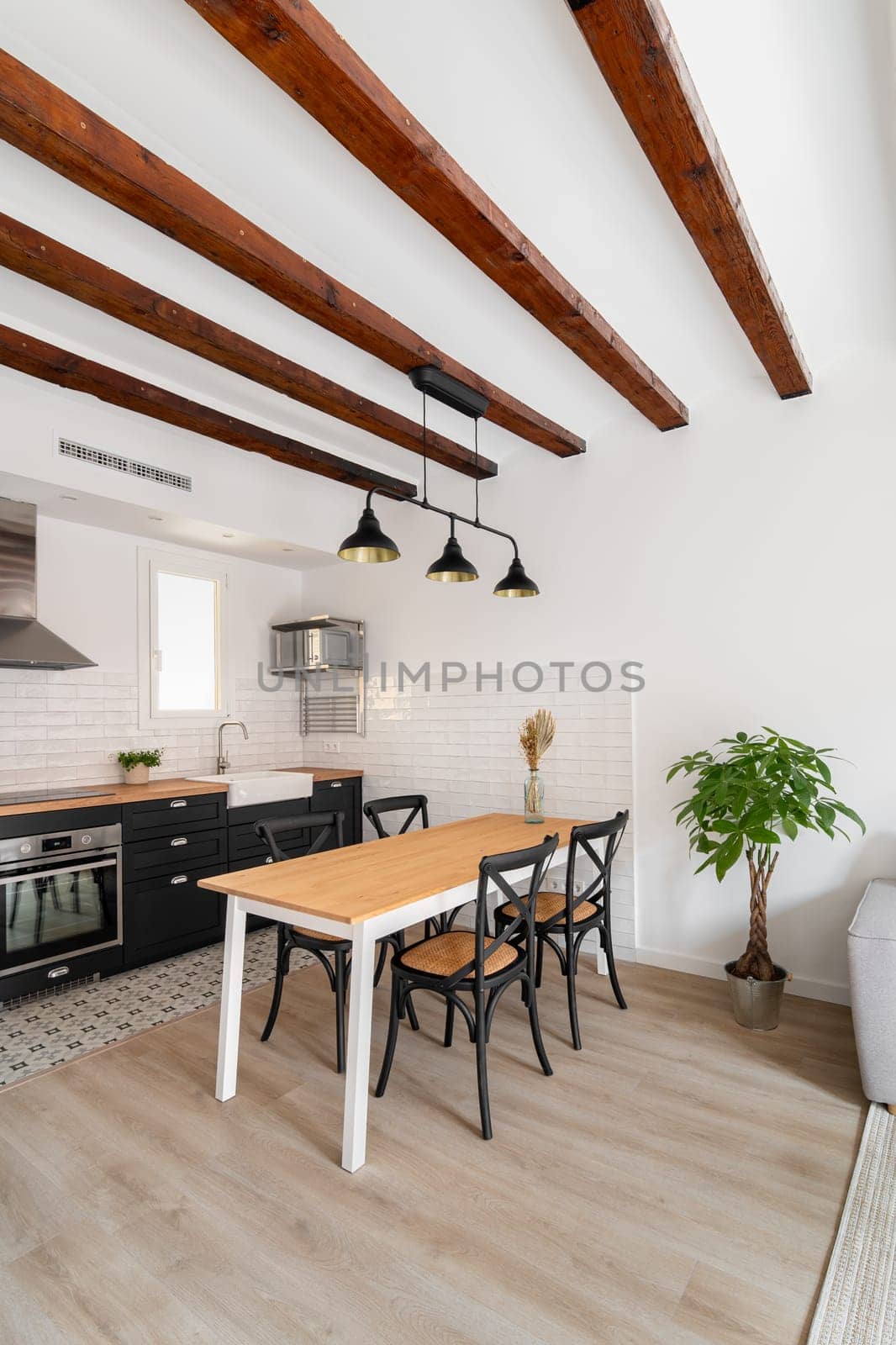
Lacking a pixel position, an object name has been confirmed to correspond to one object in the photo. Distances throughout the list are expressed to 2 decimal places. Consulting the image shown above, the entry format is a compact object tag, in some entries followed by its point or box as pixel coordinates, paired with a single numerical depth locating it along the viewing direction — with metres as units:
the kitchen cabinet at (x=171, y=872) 3.88
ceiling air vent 3.60
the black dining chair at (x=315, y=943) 2.84
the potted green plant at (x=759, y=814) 3.00
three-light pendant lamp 2.96
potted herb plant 4.32
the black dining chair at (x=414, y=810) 3.79
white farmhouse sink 4.37
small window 4.64
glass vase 3.83
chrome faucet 4.96
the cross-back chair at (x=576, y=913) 2.96
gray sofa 2.45
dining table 2.18
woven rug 1.65
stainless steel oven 3.37
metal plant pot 3.10
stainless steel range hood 3.66
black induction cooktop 3.57
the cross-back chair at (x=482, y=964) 2.41
